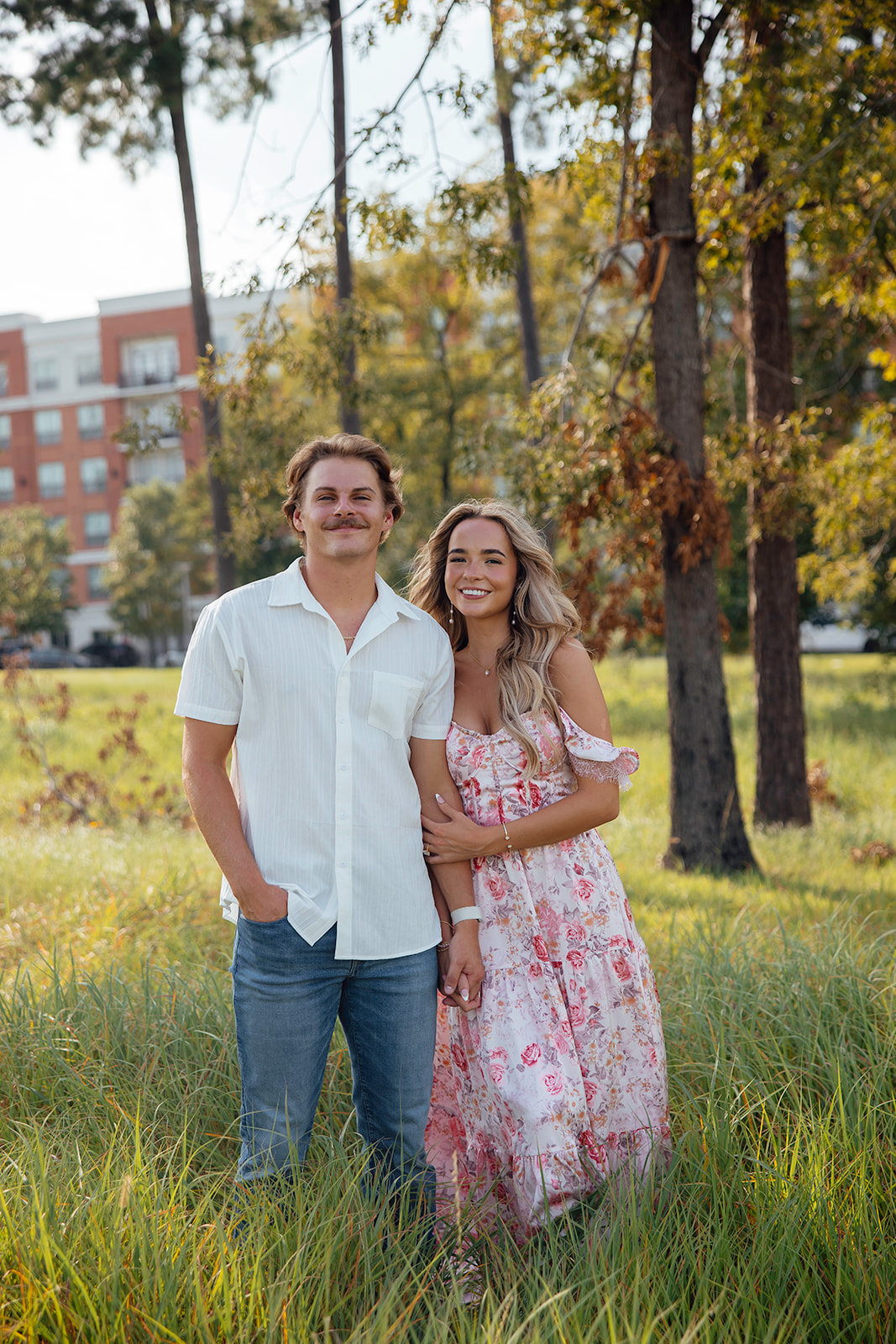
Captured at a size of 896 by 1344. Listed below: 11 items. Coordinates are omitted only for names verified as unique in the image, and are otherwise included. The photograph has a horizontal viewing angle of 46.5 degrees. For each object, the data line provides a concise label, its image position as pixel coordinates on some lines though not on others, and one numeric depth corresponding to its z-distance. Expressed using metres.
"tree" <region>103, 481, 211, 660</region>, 43.06
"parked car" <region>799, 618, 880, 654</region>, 36.50
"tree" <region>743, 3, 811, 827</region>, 8.85
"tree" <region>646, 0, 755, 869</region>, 6.88
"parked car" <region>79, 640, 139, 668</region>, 48.25
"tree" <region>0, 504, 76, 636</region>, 36.78
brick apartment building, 52.75
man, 2.60
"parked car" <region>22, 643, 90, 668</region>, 45.12
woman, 2.85
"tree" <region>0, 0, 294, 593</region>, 9.80
